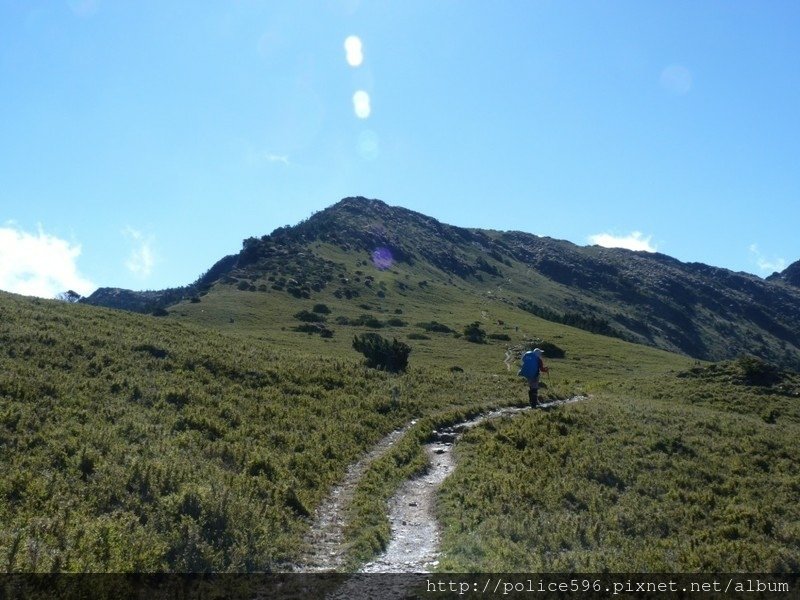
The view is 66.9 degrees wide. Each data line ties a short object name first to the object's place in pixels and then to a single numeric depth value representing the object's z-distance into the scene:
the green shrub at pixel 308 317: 73.25
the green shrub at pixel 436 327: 76.41
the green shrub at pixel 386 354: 38.52
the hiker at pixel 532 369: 30.64
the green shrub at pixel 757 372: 40.94
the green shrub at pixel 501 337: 74.99
